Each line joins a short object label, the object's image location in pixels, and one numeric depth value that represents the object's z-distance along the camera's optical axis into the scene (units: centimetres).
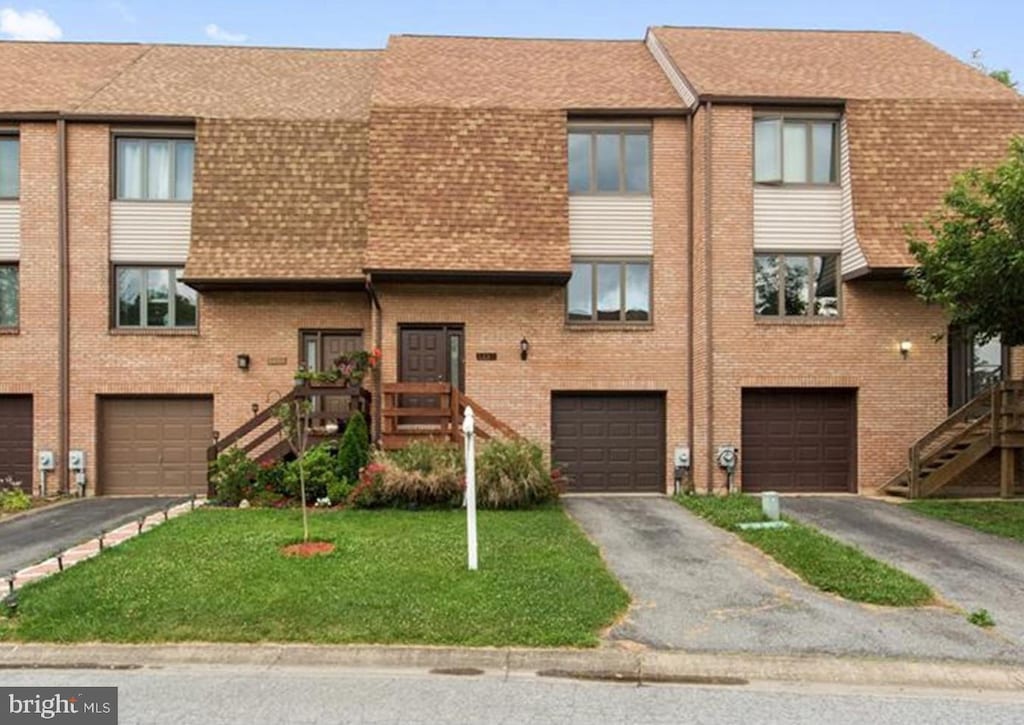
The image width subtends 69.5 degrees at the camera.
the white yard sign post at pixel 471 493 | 772
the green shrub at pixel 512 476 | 1167
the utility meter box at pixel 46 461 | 1424
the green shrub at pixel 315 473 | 1237
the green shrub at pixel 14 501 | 1258
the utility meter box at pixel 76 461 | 1434
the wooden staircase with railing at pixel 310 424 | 1313
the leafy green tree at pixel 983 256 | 969
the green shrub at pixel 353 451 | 1254
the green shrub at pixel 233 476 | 1246
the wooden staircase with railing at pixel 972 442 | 1328
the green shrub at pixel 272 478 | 1266
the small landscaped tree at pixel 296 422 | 1015
